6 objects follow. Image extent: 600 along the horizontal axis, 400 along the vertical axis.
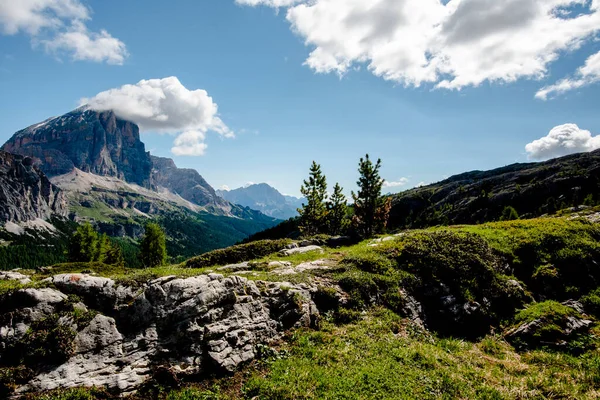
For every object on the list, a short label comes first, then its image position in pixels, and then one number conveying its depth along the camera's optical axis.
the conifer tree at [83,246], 70.69
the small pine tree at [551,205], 136.38
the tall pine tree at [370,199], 53.16
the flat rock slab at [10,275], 18.53
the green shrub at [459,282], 19.56
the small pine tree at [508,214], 95.02
